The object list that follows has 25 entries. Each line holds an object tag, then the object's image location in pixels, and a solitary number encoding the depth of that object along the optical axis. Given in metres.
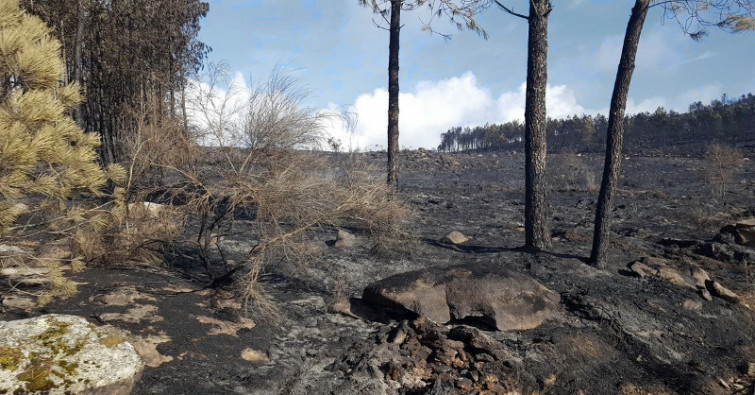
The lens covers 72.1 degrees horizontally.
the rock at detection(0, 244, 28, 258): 5.63
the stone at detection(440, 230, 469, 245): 9.70
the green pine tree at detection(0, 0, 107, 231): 4.16
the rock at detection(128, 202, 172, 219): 6.55
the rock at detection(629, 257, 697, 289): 7.72
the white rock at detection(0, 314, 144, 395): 3.47
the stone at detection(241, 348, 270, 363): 4.69
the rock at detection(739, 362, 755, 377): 5.52
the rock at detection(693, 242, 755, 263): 9.35
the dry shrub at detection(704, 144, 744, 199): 17.89
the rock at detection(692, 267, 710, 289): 7.74
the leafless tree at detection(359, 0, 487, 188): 11.90
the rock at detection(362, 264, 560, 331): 5.95
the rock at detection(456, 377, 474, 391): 4.60
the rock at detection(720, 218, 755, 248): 10.37
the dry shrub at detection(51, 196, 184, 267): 6.23
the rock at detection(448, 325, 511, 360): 5.18
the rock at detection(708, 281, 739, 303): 7.31
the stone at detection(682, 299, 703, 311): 6.95
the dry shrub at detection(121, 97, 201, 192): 6.65
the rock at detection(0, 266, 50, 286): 5.34
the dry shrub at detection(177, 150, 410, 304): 5.82
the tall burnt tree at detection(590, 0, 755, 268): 8.12
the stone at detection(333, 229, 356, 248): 8.88
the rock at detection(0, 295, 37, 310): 4.72
